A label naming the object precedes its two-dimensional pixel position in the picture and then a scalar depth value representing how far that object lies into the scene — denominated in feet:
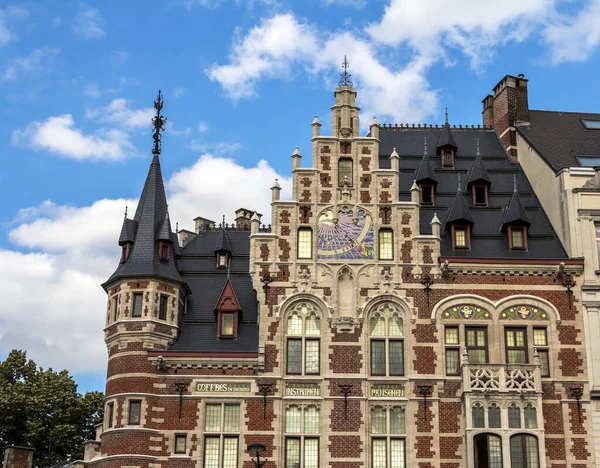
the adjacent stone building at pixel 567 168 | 139.23
